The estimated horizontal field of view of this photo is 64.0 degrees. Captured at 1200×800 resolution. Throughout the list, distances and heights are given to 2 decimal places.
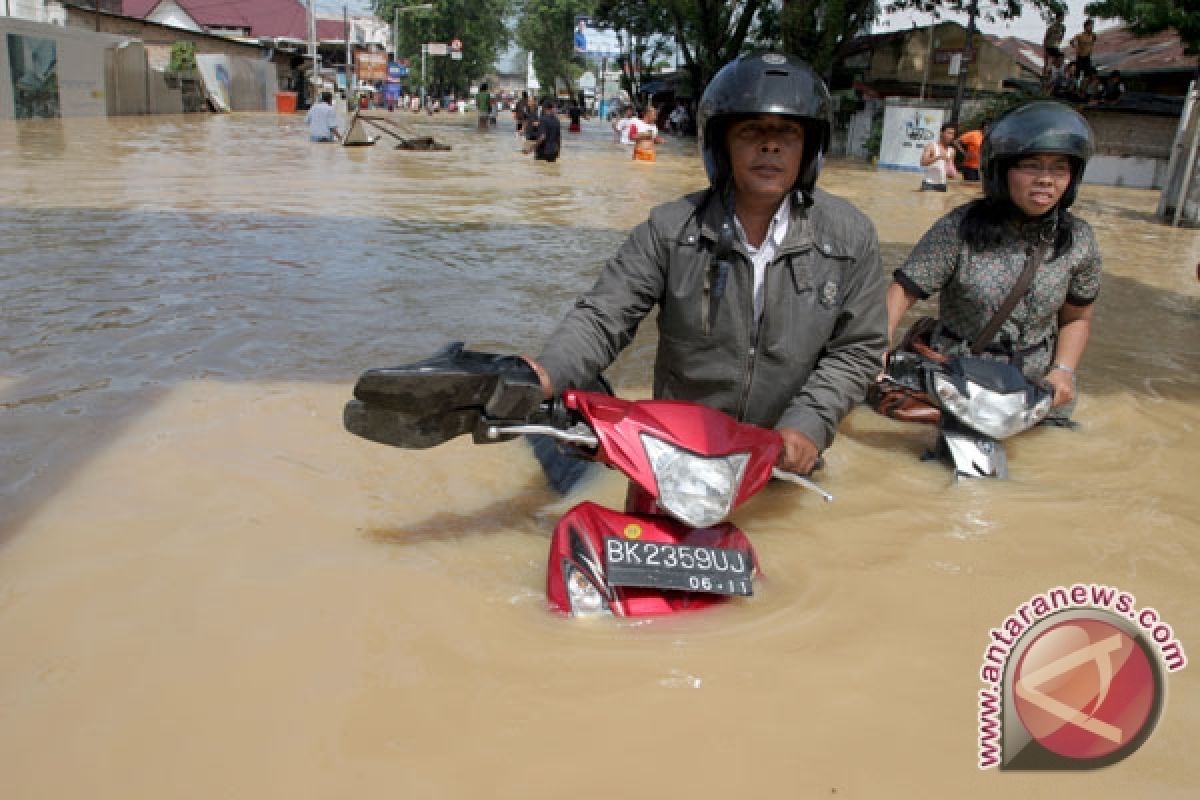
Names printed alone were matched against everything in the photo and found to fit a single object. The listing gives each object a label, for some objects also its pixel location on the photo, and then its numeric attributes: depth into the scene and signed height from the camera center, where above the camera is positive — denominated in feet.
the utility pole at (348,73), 150.82 +3.38
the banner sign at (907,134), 76.59 +0.52
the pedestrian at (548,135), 65.92 -1.59
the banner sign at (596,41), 159.53 +11.90
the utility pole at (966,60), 81.87 +6.96
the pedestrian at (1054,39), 76.43 +8.76
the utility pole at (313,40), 133.80 +7.23
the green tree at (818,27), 88.69 +9.58
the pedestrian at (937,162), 56.85 -1.11
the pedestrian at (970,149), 62.95 -0.23
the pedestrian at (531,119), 81.25 -0.77
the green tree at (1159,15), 48.55 +7.25
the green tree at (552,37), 229.45 +18.59
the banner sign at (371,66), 196.03 +6.21
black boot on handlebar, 6.99 -2.12
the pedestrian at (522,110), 85.27 -0.11
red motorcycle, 7.22 -2.50
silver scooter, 11.52 -2.94
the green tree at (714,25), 106.11 +10.92
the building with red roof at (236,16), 180.86 +13.05
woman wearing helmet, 11.89 -1.38
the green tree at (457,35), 220.64 +15.82
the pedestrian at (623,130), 85.12 -1.23
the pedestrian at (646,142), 72.02 -1.66
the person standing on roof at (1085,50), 70.95 +7.66
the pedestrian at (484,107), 117.91 -0.08
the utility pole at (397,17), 218.38 +18.64
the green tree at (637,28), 146.10 +13.66
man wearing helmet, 8.80 -1.39
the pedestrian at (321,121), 74.13 -2.12
